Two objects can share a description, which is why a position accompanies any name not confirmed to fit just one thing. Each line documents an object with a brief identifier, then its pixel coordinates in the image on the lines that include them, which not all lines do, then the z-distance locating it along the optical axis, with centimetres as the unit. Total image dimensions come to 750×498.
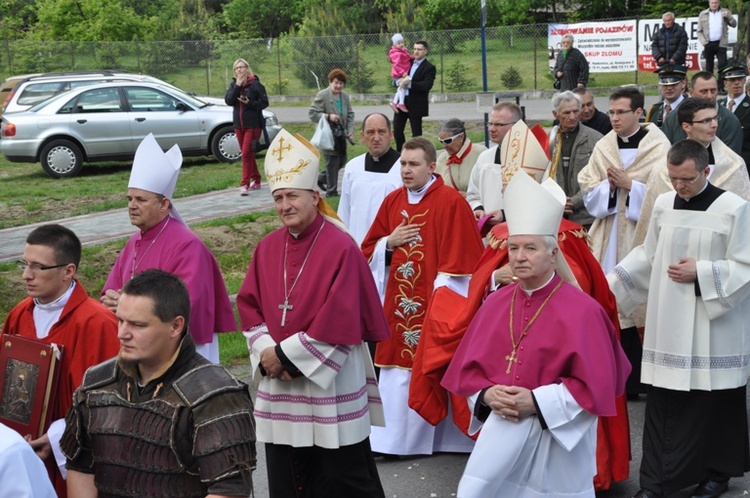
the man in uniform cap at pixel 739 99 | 1119
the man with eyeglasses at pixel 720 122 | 941
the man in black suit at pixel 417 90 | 1661
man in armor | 361
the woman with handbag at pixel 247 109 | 1572
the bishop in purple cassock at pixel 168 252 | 581
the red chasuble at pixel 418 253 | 706
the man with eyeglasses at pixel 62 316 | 466
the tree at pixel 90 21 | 3747
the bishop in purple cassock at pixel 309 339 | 551
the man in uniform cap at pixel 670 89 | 1135
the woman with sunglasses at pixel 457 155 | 909
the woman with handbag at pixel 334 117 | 1502
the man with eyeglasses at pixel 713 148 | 718
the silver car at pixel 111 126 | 1870
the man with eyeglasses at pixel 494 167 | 827
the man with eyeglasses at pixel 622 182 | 802
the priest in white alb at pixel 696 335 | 611
